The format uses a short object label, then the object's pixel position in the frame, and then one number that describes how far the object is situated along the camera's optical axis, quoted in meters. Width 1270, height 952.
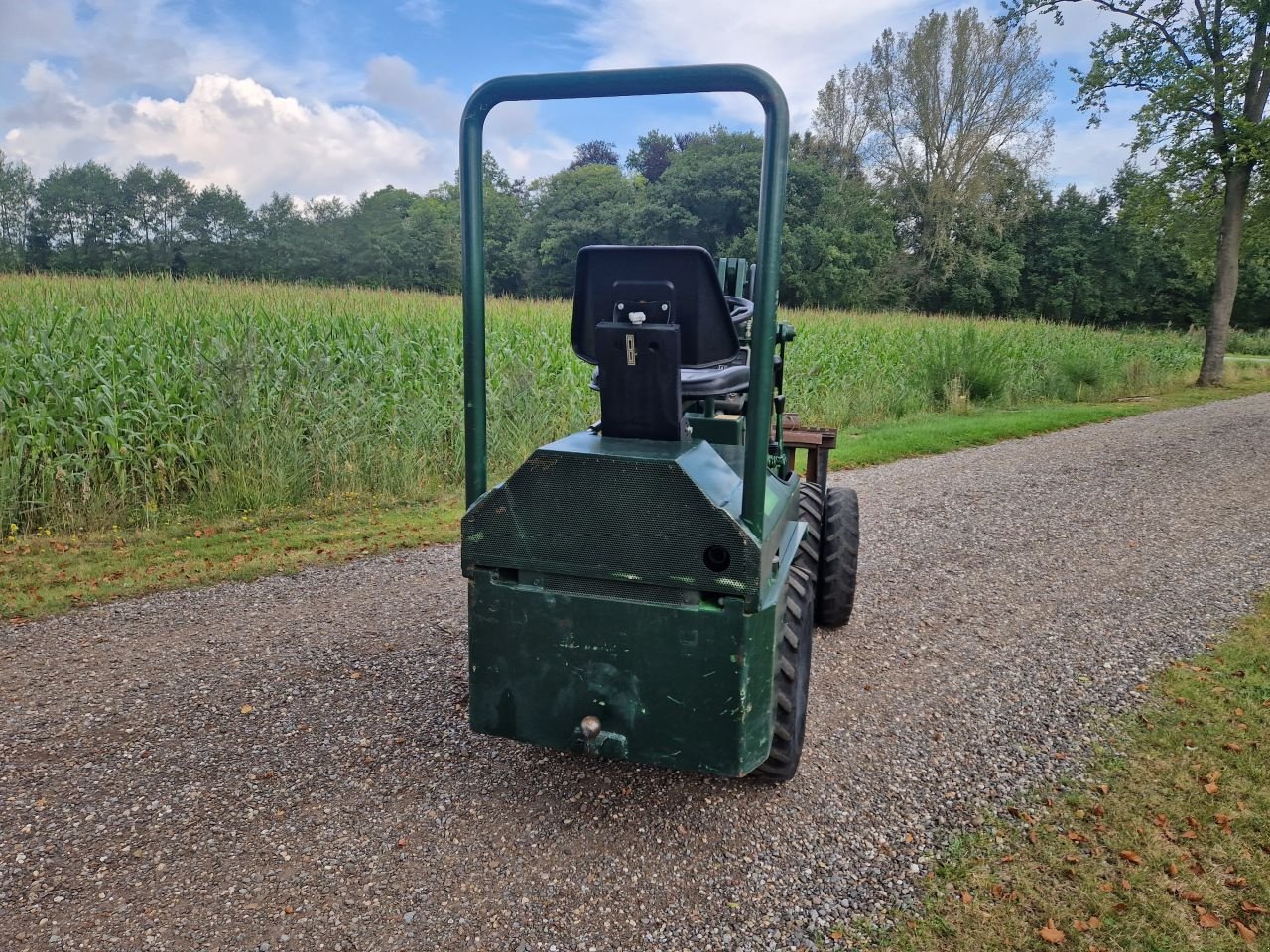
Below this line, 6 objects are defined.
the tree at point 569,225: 31.66
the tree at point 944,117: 31.84
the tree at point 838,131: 35.72
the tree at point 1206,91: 15.35
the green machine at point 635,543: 2.11
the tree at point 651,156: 50.56
